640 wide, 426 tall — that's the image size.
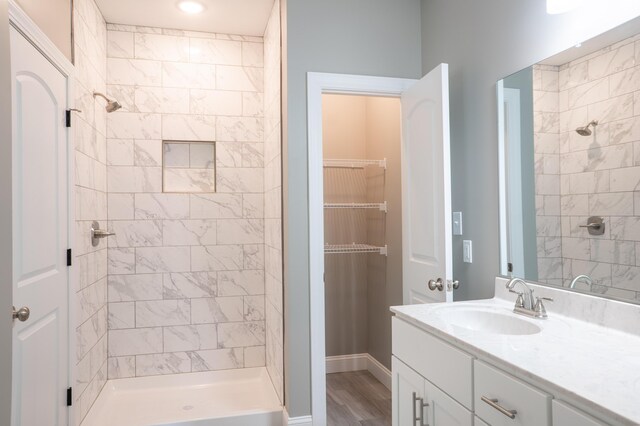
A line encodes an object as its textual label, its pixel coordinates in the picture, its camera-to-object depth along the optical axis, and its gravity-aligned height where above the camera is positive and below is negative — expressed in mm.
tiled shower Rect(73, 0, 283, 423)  3160 +130
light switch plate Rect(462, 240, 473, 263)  2268 -192
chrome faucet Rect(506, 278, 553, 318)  1668 -357
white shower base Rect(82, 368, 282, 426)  2646 -1238
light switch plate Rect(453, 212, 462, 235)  2359 -43
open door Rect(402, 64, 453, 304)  2139 +136
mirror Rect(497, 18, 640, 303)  1461 +179
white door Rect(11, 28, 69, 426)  1744 -73
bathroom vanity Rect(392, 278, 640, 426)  984 -405
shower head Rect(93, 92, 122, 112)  2822 +759
